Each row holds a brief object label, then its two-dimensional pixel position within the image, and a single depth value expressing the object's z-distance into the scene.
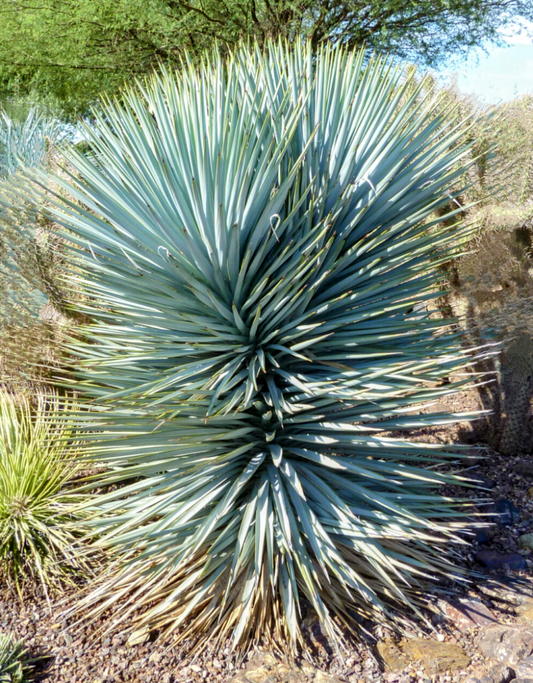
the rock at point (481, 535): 3.82
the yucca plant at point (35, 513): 3.84
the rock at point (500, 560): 3.56
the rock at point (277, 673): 2.81
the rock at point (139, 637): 3.21
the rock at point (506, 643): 2.85
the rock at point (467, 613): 3.09
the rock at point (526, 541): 3.76
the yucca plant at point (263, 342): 2.87
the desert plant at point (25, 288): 4.87
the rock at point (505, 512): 4.02
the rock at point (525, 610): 3.10
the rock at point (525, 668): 2.76
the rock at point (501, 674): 2.72
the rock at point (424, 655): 2.84
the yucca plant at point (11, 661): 2.95
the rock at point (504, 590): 3.25
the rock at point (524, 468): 4.64
